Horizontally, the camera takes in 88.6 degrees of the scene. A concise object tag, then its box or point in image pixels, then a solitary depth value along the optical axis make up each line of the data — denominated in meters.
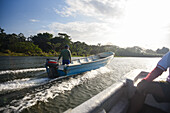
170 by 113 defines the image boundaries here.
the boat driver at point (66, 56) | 7.41
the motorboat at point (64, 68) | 6.46
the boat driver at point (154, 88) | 1.35
